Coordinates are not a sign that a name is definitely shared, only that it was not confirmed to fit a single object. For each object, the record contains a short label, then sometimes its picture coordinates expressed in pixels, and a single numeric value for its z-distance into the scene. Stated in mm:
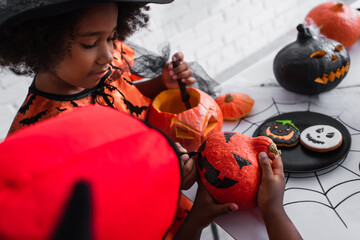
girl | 590
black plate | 639
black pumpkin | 836
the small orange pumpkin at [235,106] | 872
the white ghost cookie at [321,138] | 652
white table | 552
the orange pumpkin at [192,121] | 766
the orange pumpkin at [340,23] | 1010
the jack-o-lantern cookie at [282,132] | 694
